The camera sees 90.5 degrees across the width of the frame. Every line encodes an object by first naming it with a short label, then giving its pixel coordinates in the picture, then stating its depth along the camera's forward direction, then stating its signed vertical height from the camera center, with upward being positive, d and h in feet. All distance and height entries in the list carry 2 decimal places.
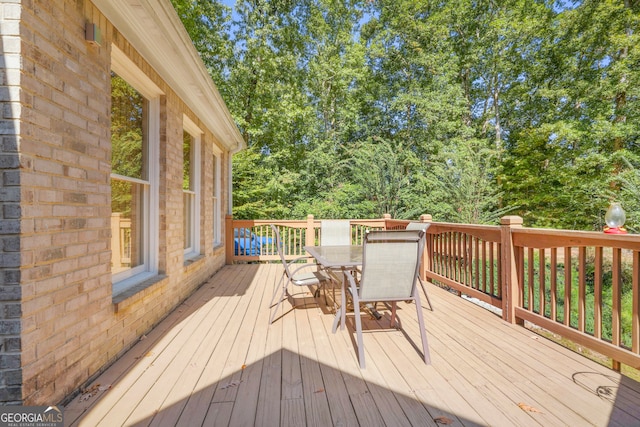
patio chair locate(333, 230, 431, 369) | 7.66 -1.33
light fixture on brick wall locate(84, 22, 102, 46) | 6.59 +3.86
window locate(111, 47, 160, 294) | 8.49 +1.31
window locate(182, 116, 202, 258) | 14.48 +1.37
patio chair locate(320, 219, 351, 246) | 15.55 -0.89
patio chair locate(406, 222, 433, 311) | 13.05 -0.43
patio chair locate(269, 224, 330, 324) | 10.66 -2.15
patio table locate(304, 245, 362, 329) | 8.91 -1.33
